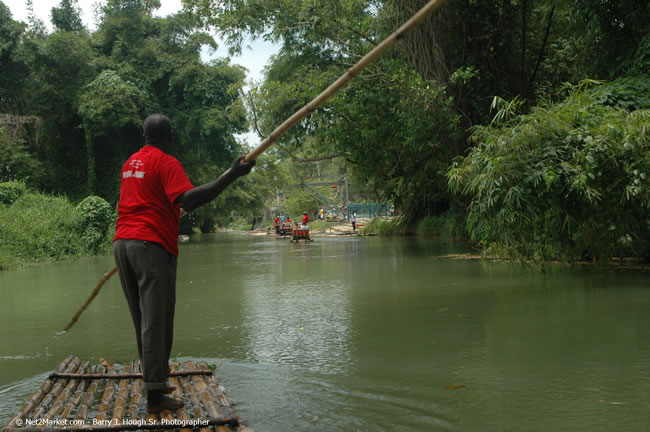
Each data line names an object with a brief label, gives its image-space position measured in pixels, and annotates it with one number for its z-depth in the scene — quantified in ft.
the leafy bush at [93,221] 64.13
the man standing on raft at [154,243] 11.42
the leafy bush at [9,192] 65.05
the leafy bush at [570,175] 24.91
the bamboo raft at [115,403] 10.62
